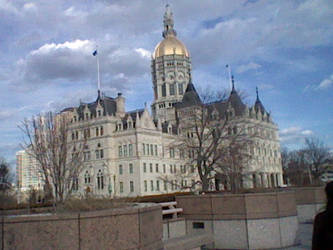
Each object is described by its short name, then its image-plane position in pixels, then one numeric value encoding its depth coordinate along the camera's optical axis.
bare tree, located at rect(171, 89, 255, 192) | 33.28
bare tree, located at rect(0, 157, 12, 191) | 74.36
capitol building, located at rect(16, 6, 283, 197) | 68.75
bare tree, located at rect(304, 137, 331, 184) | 92.04
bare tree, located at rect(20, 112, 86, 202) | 28.38
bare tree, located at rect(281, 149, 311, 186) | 87.19
